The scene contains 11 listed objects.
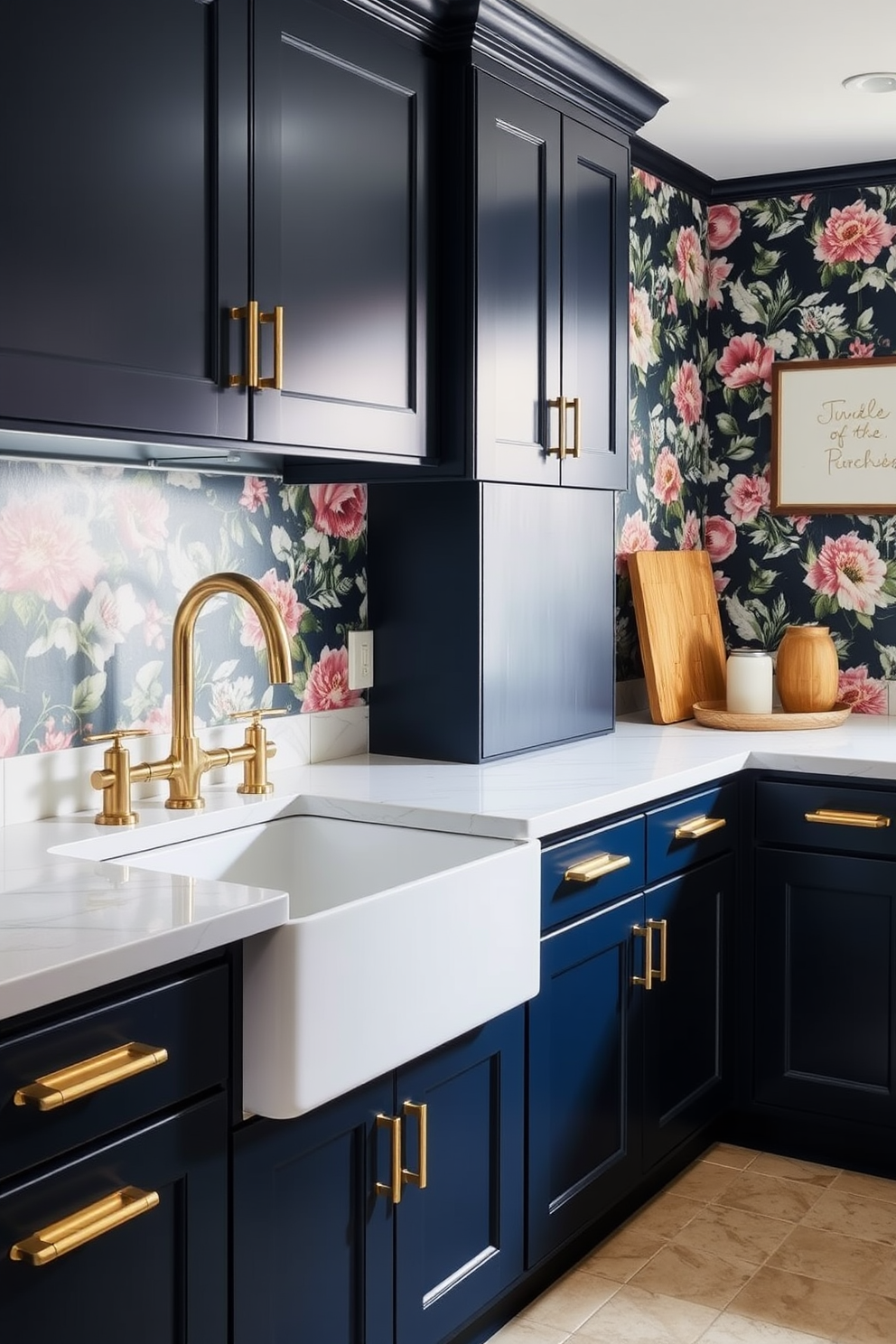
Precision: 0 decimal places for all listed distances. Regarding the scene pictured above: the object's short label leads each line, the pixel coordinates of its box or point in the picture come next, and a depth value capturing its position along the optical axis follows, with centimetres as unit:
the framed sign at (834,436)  377
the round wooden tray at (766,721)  347
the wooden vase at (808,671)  367
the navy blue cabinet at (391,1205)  183
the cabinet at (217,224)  180
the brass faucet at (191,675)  233
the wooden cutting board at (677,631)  362
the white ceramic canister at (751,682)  362
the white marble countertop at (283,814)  155
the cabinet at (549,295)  267
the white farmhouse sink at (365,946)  177
